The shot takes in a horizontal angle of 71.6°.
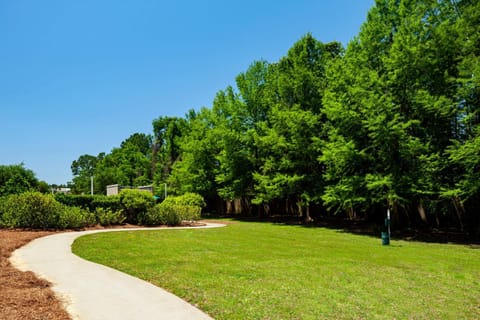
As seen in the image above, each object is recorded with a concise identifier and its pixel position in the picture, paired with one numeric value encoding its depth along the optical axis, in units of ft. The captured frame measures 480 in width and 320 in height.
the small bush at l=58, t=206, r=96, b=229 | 46.72
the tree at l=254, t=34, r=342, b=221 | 76.18
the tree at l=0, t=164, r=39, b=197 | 49.83
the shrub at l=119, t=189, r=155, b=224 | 57.26
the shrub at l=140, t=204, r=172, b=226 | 59.88
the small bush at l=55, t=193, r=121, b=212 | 51.30
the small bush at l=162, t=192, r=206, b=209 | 79.87
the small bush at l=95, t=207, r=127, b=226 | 53.88
